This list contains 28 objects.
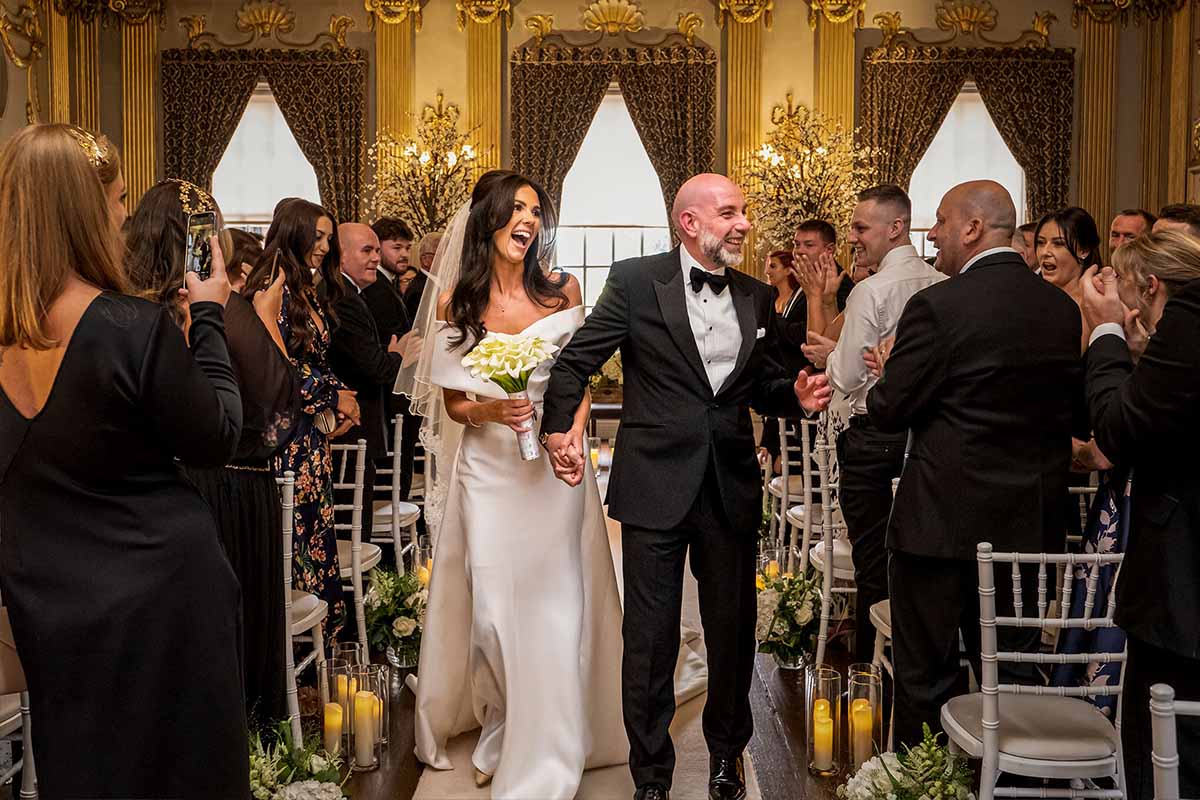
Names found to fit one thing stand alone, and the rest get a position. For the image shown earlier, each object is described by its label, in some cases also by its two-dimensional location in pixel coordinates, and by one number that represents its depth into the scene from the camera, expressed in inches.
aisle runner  161.9
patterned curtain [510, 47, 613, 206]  497.7
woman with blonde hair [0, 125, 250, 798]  93.4
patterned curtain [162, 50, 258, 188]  498.3
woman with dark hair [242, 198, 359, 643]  189.8
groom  150.4
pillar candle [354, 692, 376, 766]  169.0
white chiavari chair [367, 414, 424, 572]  229.4
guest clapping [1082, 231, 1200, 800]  101.0
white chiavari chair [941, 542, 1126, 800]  118.4
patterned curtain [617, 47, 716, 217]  496.4
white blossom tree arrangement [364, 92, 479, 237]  476.1
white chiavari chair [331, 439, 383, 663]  206.4
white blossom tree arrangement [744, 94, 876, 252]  466.3
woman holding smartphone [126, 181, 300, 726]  157.8
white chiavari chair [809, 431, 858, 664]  206.1
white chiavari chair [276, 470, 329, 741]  160.9
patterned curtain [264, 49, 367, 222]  498.9
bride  160.2
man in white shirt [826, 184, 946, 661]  195.6
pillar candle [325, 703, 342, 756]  165.2
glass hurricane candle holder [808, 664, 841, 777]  168.6
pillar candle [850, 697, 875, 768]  165.8
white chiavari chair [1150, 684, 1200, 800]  71.8
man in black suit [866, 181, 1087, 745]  142.9
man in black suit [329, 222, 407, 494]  239.5
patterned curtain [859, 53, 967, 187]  488.4
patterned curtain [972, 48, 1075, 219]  485.4
